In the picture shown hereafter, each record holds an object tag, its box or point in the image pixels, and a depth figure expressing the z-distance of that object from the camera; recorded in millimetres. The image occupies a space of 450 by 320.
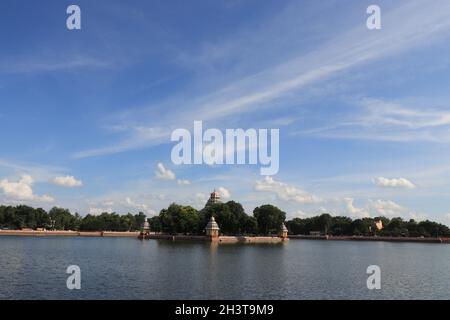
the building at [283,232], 151750
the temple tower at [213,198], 175588
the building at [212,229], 124688
